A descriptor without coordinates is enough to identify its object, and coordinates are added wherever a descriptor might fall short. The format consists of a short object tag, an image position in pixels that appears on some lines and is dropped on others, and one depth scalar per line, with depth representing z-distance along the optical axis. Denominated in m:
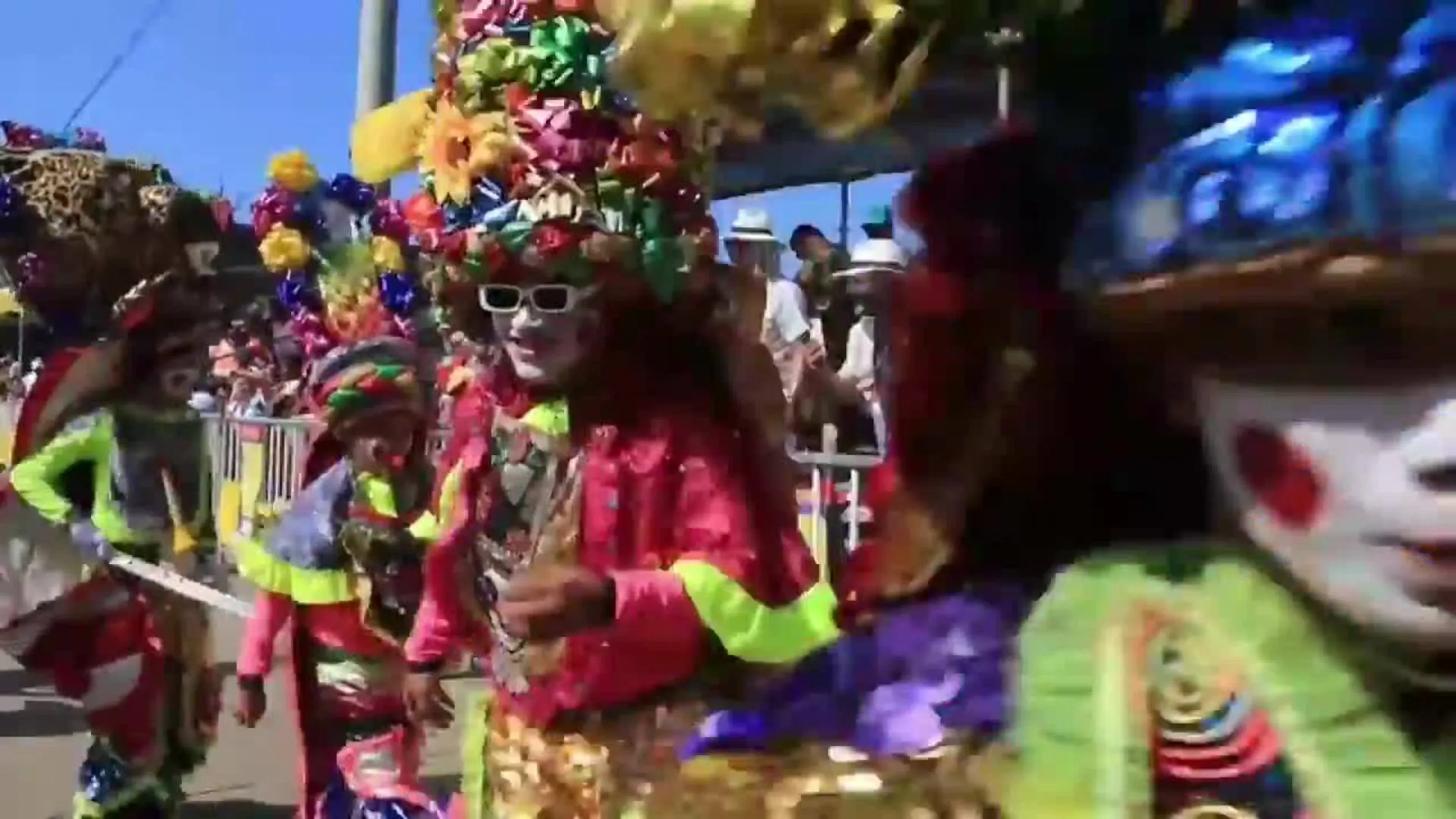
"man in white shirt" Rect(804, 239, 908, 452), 4.78
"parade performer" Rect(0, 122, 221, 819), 4.33
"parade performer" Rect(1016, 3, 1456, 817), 1.04
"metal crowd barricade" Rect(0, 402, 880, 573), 8.78
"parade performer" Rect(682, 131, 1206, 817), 1.30
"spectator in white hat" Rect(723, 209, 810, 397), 5.15
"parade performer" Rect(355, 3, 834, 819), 2.44
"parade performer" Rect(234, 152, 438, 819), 3.77
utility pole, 7.88
